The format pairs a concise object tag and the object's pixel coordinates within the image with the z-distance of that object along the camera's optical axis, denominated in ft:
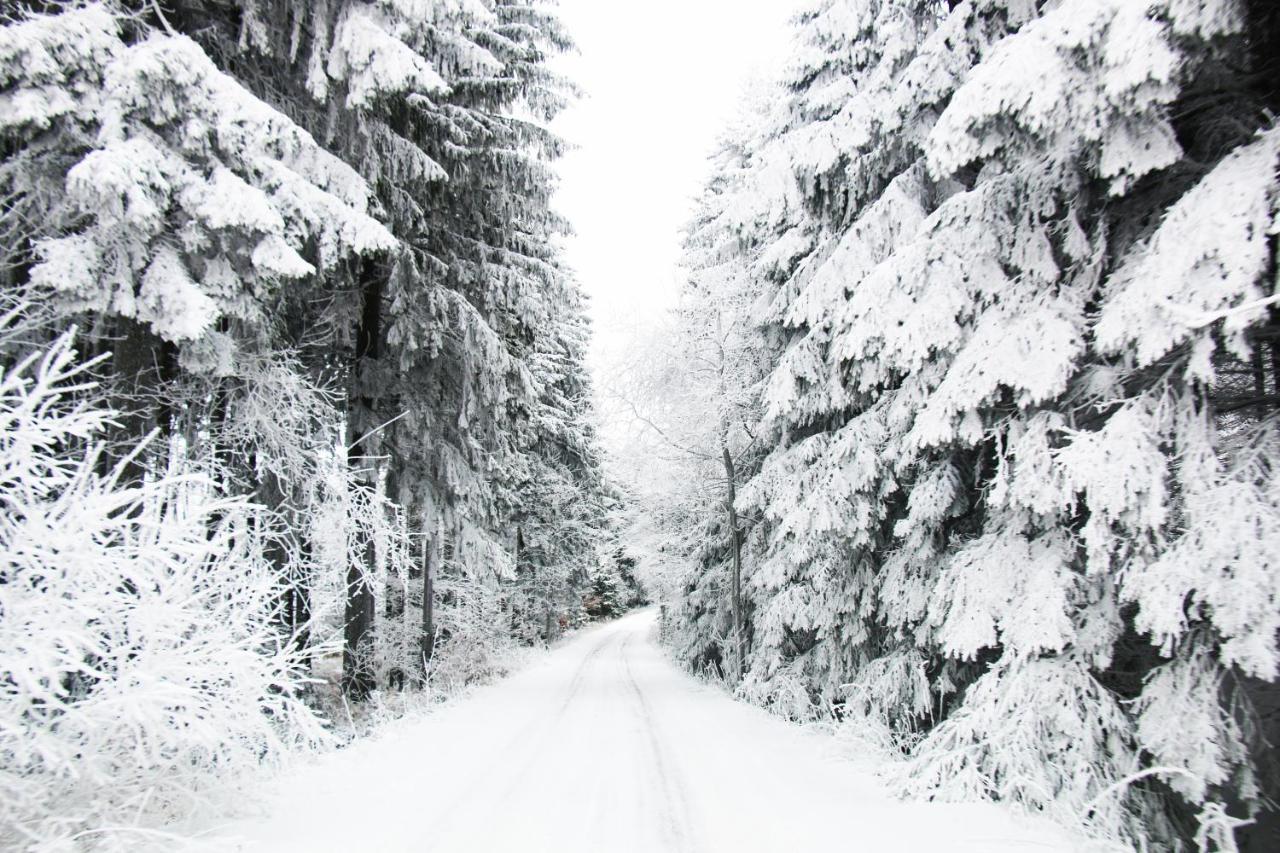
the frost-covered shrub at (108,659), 11.67
